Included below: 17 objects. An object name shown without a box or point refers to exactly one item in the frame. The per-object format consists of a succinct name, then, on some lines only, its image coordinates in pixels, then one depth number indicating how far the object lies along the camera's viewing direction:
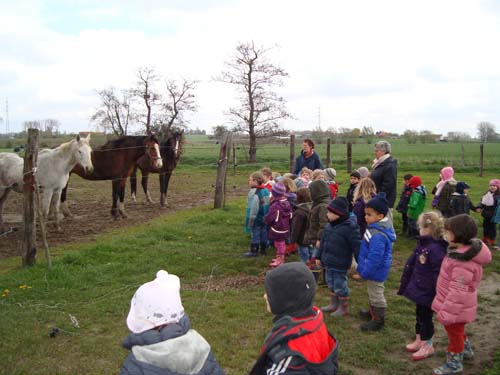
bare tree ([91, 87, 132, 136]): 30.31
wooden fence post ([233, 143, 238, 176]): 20.41
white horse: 8.70
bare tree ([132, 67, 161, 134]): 30.13
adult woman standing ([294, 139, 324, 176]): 8.12
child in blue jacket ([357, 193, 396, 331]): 4.18
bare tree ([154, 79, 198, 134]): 30.17
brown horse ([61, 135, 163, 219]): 10.95
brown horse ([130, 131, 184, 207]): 12.06
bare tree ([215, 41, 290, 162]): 26.02
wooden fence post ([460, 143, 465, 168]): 22.06
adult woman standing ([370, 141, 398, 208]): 5.98
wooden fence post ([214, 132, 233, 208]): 10.76
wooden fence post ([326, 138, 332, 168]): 13.96
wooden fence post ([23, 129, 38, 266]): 6.04
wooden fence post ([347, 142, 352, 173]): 15.76
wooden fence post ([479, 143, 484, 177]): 19.38
